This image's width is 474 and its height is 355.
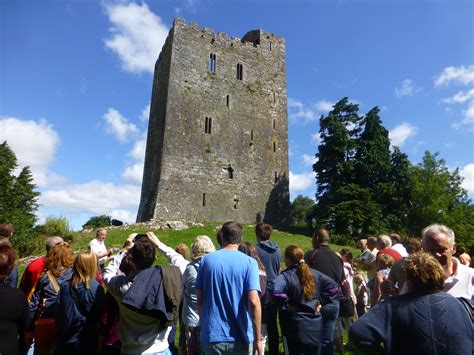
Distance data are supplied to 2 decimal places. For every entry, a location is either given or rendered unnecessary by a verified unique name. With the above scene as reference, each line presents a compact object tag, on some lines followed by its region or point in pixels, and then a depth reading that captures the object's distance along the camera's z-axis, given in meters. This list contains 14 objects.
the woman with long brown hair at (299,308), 4.23
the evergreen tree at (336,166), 26.09
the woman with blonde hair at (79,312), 3.79
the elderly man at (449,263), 3.31
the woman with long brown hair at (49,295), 4.03
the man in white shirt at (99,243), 7.99
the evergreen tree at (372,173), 25.30
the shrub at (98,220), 48.80
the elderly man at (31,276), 4.53
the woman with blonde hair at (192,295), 4.50
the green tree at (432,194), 31.39
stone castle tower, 25.13
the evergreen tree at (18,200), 17.41
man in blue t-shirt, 3.45
